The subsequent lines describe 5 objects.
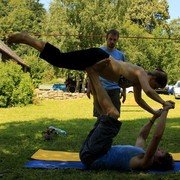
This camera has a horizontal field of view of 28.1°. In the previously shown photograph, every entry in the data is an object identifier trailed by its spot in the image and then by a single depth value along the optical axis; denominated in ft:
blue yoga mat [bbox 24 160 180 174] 16.37
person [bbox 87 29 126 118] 20.65
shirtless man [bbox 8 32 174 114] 15.37
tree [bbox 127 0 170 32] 193.26
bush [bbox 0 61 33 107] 59.62
